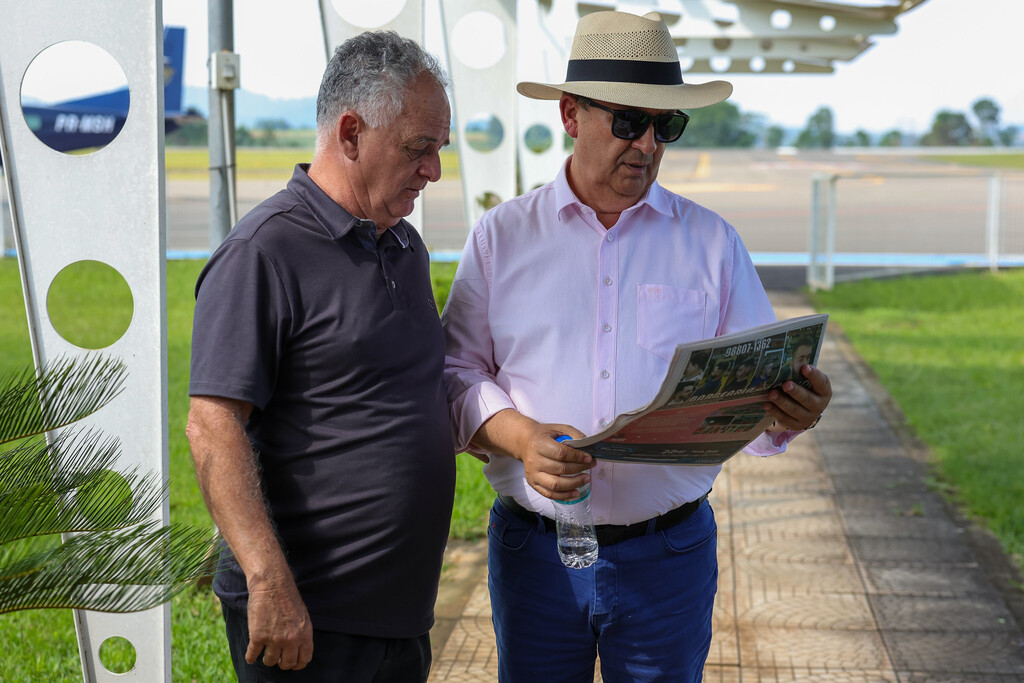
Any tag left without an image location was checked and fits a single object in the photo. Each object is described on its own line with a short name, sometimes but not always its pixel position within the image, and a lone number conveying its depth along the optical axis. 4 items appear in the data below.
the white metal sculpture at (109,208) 2.58
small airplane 24.39
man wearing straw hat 2.28
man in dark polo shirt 1.82
